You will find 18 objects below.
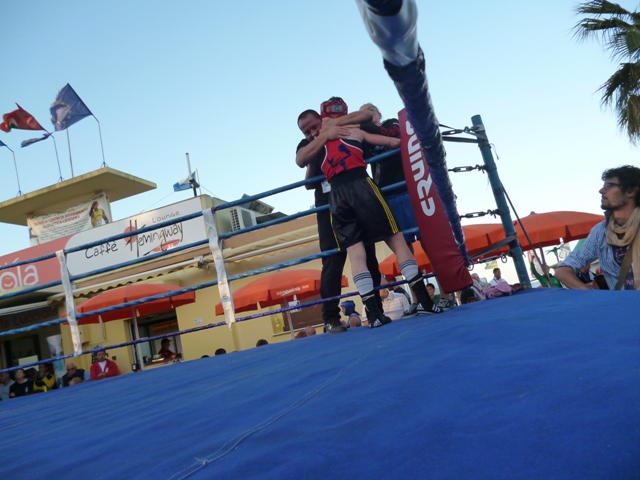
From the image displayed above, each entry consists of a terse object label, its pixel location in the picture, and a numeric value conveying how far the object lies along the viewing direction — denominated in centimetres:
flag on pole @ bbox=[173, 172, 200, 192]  1736
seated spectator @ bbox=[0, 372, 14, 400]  614
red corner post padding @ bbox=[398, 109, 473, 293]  266
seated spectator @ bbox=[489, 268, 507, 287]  912
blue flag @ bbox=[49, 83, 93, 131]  1612
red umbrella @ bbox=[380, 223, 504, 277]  737
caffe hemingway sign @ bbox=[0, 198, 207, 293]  1327
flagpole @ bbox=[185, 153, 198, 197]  1669
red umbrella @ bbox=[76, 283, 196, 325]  781
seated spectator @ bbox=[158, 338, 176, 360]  917
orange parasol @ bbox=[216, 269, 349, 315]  757
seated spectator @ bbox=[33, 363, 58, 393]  627
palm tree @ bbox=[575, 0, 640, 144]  905
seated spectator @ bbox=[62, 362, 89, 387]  608
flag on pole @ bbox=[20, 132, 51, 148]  1717
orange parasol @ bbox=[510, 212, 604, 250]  776
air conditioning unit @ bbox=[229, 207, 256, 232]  1414
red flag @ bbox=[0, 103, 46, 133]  1524
